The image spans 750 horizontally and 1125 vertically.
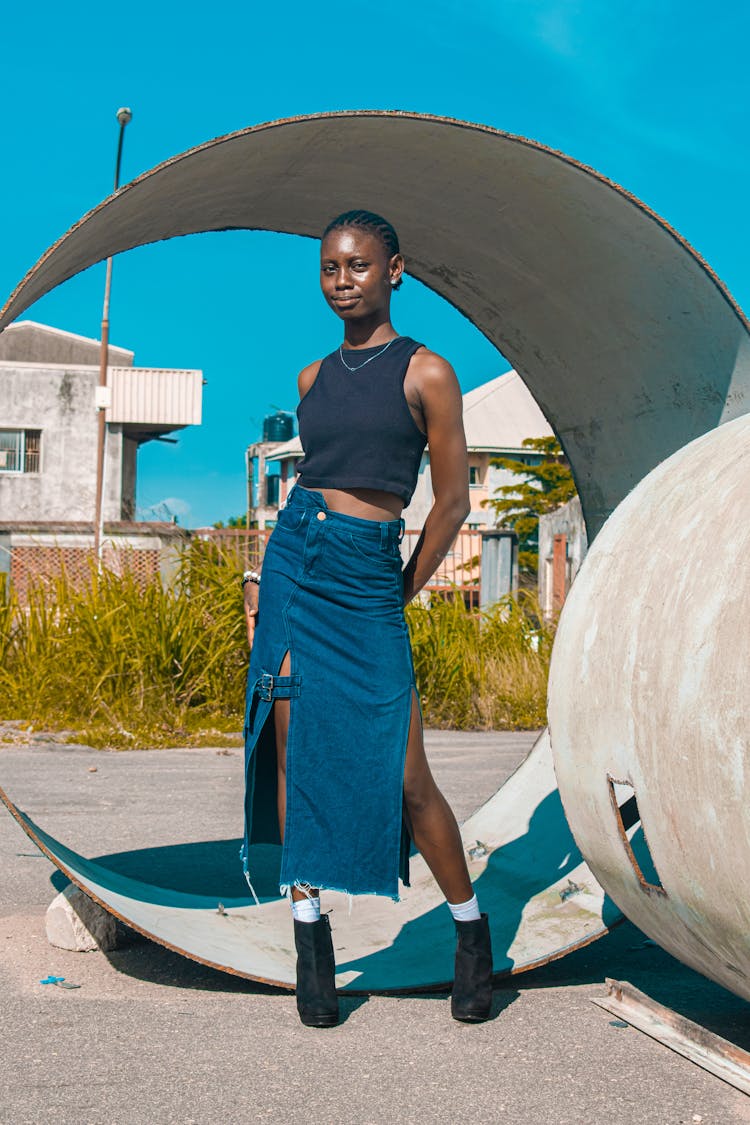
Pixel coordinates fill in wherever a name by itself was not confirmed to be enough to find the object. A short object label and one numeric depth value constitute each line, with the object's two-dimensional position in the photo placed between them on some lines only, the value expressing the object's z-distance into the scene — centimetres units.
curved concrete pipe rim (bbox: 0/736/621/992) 334
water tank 5500
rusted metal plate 268
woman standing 306
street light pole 2050
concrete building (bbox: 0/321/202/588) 2964
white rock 364
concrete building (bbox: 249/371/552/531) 3694
